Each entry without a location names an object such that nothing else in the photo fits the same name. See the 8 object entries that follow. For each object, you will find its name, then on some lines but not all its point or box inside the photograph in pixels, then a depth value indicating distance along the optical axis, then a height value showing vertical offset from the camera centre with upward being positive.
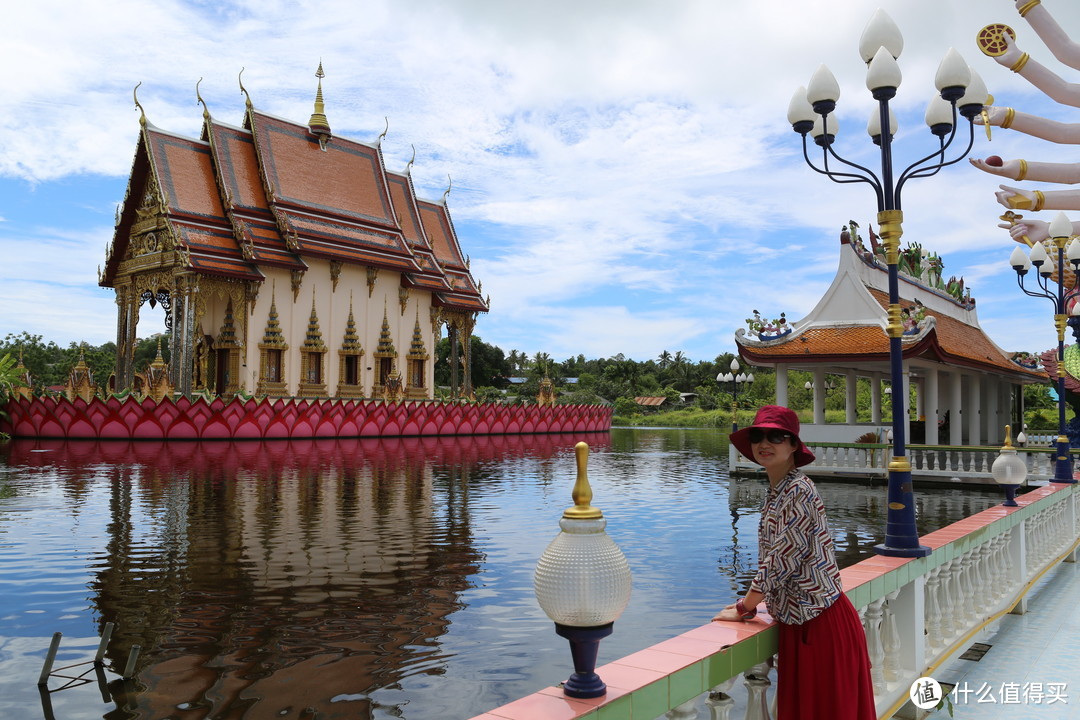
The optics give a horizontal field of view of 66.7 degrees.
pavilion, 17.66 +1.38
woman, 2.61 -0.63
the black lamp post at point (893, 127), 4.59 +2.07
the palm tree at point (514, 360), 85.81 +4.66
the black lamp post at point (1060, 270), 8.87 +1.71
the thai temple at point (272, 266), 28.97 +5.25
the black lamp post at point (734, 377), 20.49 +0.80
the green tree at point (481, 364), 69.00 +3.60
